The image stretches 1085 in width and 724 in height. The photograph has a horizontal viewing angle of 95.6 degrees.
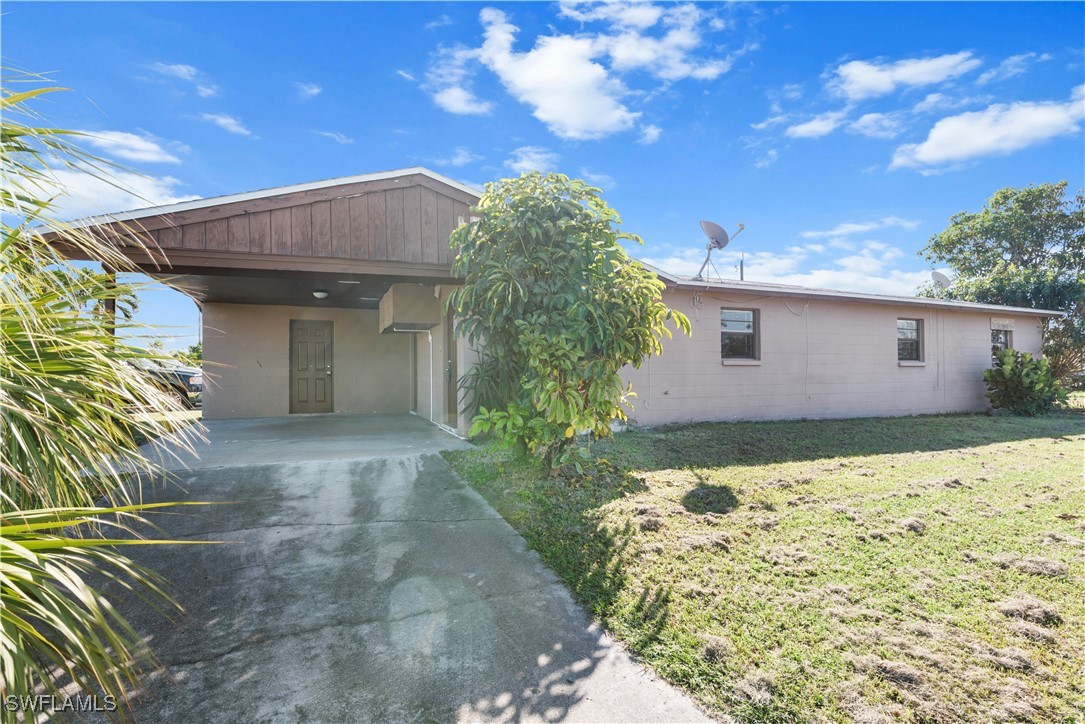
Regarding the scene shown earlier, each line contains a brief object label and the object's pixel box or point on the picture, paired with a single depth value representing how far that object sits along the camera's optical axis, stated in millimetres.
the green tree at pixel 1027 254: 15883
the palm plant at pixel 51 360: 1535
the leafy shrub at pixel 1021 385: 11203
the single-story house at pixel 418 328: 5961
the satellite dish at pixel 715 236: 9305
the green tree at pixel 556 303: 4461
